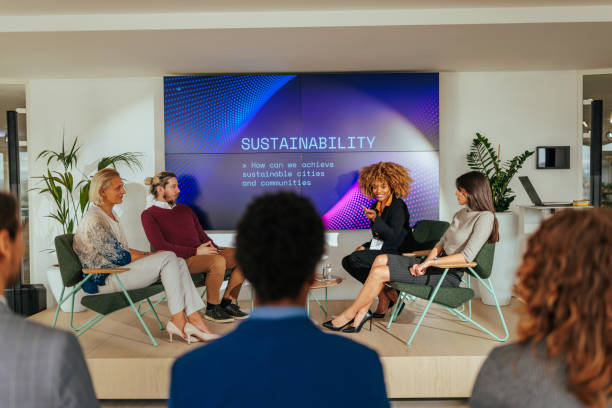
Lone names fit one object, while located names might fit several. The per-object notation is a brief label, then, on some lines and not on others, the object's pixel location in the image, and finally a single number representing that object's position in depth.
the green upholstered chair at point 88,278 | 3.63
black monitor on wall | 5.58
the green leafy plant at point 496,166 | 5.24
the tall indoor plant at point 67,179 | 5.32
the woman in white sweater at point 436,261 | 3.83
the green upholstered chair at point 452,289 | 3.76
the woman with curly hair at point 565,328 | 0.99
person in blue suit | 0.95
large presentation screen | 5.46
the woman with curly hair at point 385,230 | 4.37
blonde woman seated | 3.68
